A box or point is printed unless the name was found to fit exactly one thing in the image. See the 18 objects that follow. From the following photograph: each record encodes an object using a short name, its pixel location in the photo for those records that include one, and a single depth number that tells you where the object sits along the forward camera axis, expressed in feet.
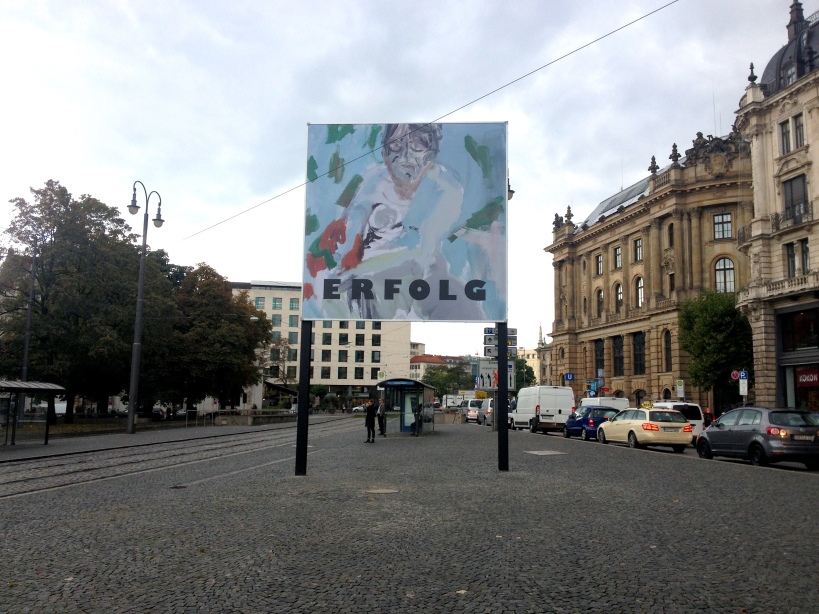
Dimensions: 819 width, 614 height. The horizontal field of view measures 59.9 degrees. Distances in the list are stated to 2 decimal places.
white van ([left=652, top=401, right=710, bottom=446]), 93.66
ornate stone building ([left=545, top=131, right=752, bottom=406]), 194.49
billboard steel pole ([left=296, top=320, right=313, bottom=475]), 44.93
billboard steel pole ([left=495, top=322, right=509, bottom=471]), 47.21
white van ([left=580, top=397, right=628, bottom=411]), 119.85
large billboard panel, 47.83
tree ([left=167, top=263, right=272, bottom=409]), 165.37
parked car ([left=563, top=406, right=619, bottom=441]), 98.17
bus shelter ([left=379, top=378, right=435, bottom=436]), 106.32
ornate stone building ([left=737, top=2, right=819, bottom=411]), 122.11
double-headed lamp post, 101.76
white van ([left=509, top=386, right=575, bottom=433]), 118.11
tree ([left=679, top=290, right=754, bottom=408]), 155.33
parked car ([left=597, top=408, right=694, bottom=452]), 75.82
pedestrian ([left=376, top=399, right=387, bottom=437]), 98.12
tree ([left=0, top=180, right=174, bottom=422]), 116.37
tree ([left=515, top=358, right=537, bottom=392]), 501.56
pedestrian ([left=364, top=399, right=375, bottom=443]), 85.01
